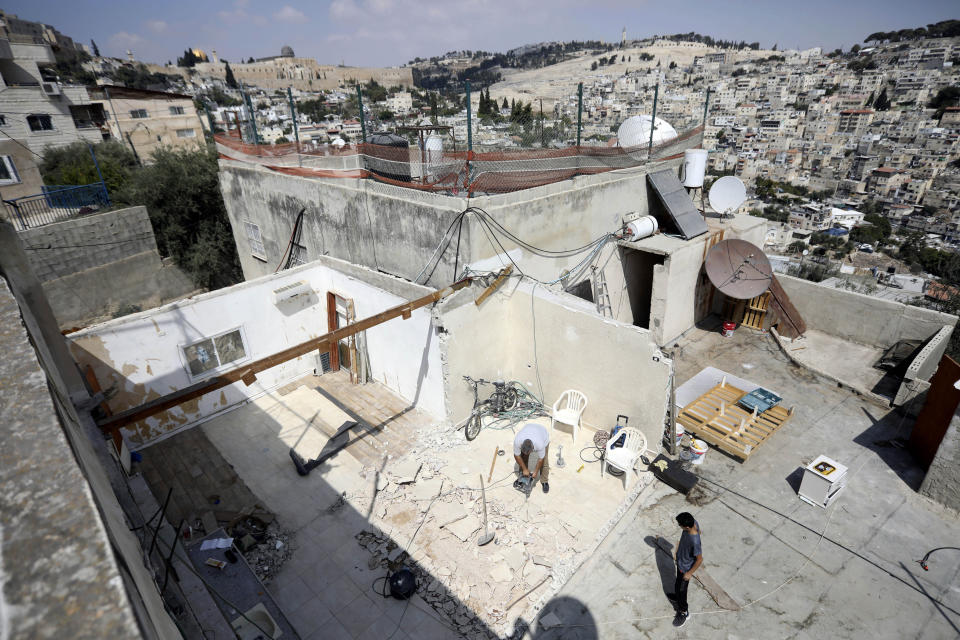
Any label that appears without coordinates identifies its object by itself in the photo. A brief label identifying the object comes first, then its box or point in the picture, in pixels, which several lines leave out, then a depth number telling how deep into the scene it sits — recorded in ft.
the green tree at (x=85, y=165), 86.12
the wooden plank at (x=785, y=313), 41.75
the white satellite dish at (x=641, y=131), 45.55
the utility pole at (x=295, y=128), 43.58
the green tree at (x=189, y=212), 65.31
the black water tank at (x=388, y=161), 35.78
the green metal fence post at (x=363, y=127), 39.55
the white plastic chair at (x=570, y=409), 30.91
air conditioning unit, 37.42
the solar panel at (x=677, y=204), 42.39
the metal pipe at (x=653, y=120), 43.82
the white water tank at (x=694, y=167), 45.85
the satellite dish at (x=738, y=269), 40.91
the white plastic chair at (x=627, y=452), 26.89
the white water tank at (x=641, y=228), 40.86
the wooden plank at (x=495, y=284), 31.17
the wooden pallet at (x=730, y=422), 29.01
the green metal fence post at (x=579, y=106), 37.38
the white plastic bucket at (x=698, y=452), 28.32
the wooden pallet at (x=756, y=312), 42.70
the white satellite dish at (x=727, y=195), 46.89
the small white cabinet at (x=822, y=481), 24.49
